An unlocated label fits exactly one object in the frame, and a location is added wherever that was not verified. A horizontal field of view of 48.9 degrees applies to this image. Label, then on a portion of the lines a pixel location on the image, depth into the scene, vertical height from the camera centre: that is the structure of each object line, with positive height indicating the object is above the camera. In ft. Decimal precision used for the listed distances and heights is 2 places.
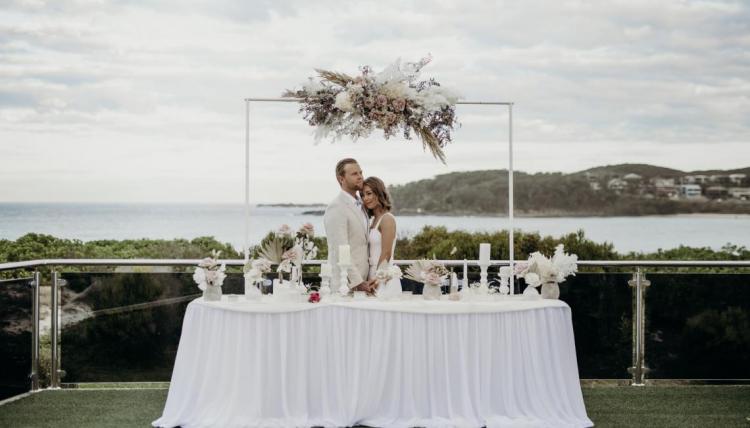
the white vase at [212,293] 16.75 -1.60
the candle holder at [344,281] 16.79 -1.35
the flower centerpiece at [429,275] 16.85 -1.24
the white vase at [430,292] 16.99 -1.59
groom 17.62 -0.23
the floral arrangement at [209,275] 16.80 -1.23
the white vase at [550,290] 17.42 -1.60
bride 17.83 -0.20
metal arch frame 18.56 +1.52
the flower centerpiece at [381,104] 17.92 +2.43
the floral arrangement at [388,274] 16.63 -1.20
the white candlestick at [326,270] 16.78 -1.13
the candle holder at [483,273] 17.26 -1.22
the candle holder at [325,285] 16.85 -1.44
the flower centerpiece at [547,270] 17.30 -1.16
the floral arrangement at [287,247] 16.88 -0.67
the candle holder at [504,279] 17.35 -1.37
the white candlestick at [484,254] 17.22 -0.82
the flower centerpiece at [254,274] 16.65 -1.20
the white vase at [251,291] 16.79 -1.57
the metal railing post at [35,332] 20.63 -2.94
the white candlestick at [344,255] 16.57 -0.81
